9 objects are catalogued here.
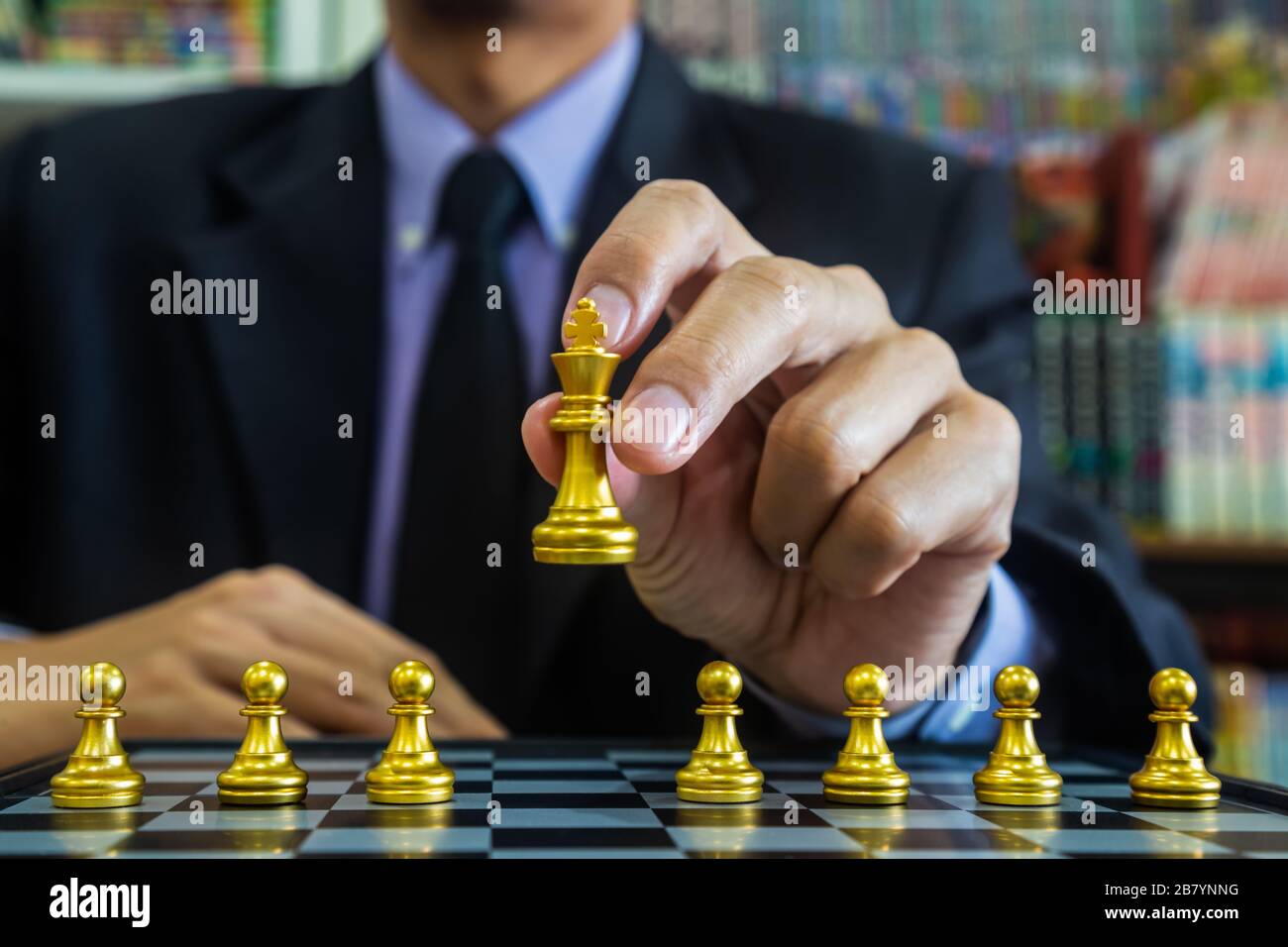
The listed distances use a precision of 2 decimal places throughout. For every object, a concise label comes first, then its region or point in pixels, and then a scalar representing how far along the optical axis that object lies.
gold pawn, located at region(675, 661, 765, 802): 0.38
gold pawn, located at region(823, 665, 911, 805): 0.38
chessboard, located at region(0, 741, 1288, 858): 0.32
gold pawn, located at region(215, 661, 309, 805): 0.37
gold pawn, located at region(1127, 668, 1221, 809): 0.38
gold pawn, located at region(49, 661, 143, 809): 0.37
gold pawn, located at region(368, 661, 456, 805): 0.37
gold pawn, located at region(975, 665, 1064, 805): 0.38
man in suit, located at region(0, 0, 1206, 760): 0.51
